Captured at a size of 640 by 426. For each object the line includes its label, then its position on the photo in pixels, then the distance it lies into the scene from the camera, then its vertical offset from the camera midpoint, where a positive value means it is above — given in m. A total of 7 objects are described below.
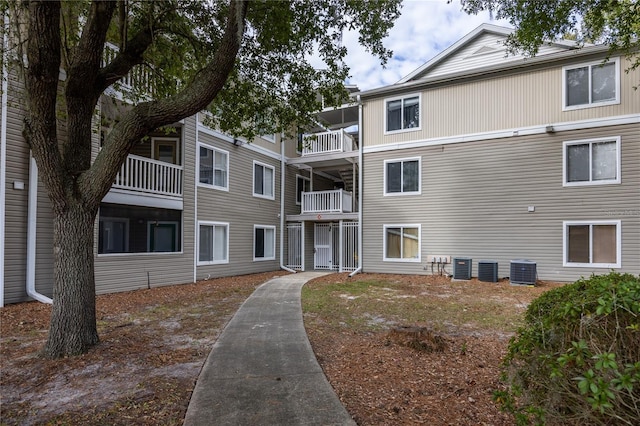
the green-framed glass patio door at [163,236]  11.56 -0.60
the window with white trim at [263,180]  16.12 +1.76
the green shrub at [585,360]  1.85 -0.80
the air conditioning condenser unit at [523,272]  11.47 -1.64
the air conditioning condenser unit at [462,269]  12.70 -1.69
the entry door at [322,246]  17.54 -1.31
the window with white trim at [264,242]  15.93 -1.06
